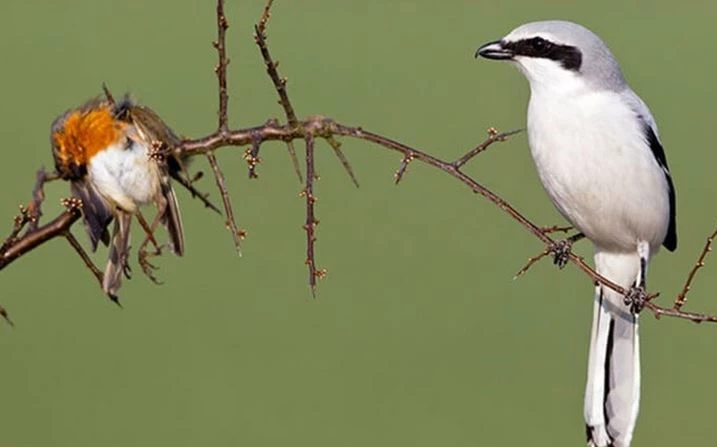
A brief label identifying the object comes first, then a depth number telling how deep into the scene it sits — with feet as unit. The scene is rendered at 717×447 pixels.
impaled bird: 17.99
